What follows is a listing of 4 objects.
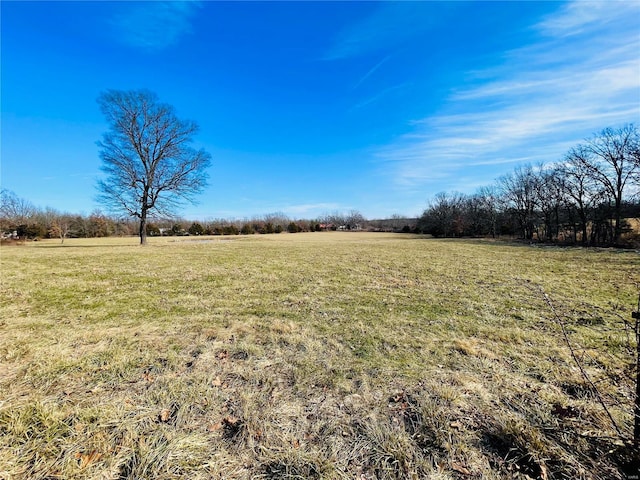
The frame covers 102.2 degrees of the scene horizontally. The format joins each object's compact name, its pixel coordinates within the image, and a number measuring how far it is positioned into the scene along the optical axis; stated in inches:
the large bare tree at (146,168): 876.6
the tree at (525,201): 1293.2
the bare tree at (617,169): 835.4
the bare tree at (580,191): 958.4
